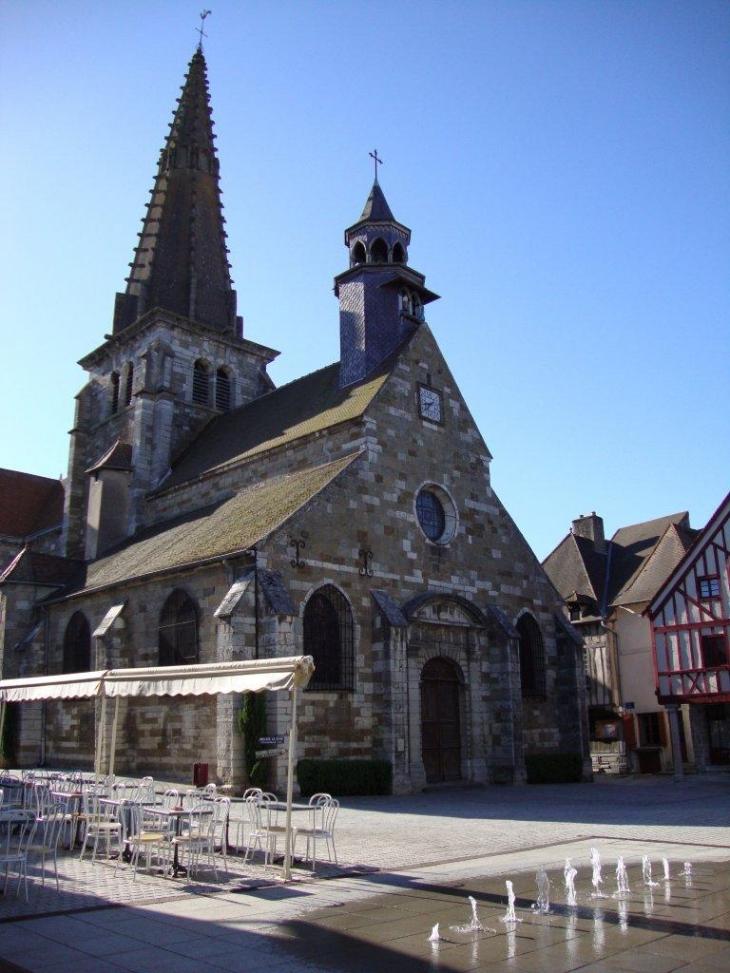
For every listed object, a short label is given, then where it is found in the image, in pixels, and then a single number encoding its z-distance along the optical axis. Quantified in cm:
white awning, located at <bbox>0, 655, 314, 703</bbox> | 899
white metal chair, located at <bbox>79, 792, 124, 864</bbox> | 947
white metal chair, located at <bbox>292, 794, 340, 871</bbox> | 898
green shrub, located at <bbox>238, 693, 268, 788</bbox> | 1557
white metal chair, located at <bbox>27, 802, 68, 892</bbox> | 821
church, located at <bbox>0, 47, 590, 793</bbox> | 1762
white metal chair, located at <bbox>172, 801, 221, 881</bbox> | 868
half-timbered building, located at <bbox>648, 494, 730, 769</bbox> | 2467
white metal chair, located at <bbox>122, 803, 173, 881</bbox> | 867
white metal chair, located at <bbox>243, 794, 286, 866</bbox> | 926
